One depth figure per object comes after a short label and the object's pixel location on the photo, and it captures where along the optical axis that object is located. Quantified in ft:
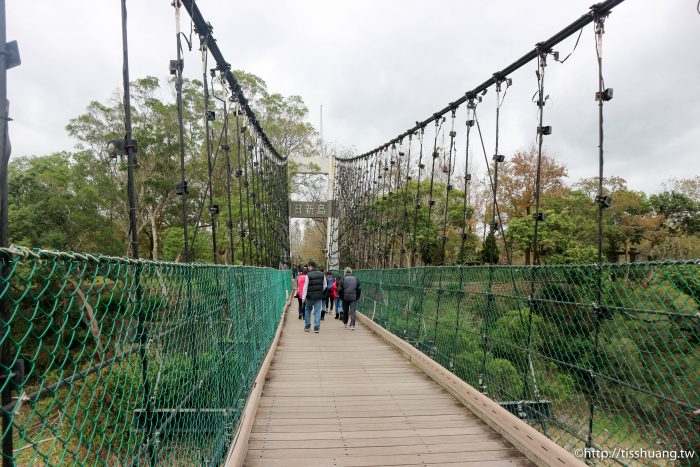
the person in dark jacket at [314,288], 23.82
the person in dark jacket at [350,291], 25.05
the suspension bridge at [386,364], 4.05
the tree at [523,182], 72.95
